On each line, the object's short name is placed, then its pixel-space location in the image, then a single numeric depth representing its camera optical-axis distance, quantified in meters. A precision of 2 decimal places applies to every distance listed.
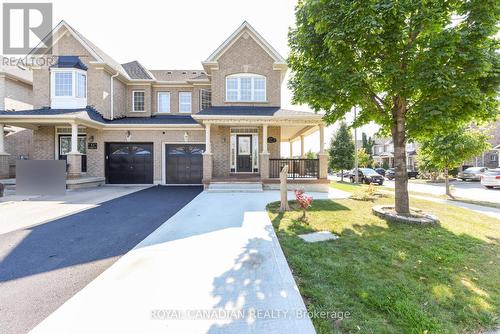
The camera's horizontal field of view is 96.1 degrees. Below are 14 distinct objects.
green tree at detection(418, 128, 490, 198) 11.84
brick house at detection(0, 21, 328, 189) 13.67
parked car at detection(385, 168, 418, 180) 29.31
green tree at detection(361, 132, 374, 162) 48.69
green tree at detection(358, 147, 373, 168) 32.28
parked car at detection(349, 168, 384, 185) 21.41
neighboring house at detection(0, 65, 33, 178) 15.38
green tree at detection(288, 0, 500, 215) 5.19
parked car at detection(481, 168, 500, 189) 17.17
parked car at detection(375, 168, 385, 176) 32.75
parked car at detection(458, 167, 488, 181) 23.03
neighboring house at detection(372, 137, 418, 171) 36.47
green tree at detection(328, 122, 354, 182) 25.48
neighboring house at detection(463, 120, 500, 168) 28.59
